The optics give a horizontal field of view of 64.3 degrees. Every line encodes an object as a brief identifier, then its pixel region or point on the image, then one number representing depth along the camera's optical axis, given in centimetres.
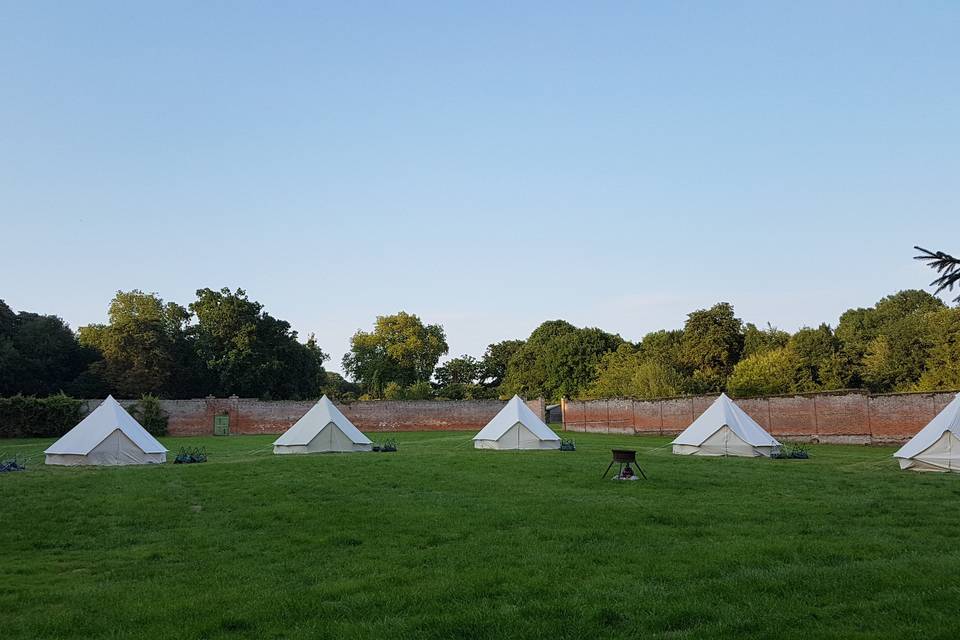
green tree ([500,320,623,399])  6469
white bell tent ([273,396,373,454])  2442
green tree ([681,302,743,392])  5716
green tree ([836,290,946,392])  4400
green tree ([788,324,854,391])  4603
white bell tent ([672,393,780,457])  2139
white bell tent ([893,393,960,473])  1586
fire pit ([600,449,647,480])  1419
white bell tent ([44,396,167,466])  2092
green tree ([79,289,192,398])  4950
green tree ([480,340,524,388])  7888
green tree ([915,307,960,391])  3897
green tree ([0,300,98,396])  4797
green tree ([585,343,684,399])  4422
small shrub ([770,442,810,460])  2030
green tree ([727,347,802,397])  4281
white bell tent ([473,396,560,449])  2514
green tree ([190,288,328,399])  5062
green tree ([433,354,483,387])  7531
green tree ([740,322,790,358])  5534
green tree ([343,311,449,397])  6997
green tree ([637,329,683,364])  5747
